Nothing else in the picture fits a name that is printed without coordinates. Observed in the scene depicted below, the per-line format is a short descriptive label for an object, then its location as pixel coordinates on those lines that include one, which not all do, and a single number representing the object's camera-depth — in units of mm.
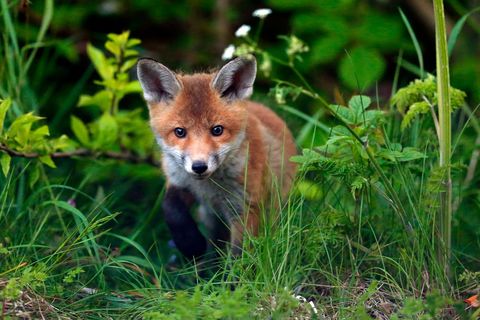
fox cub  8930
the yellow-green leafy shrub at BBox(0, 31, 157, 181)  9320
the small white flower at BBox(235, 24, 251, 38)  8805
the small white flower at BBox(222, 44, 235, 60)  8758
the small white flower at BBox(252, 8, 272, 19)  8625
